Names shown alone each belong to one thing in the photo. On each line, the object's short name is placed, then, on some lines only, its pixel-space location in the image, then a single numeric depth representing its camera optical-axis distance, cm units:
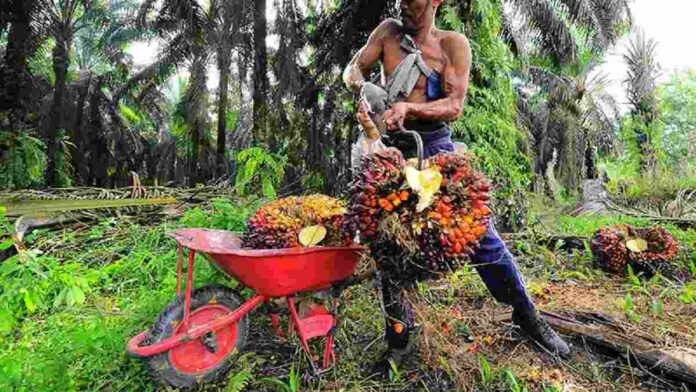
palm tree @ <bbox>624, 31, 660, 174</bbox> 1274
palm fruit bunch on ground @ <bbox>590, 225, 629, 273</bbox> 414
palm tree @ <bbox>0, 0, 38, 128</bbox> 866
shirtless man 228
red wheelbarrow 193
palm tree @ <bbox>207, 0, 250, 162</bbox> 995
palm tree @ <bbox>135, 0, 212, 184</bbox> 1038
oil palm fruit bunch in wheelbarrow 221
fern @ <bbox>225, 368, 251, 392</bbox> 199
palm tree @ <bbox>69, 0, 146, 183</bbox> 1603
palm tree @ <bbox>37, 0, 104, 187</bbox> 1255
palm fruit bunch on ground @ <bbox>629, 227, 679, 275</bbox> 402
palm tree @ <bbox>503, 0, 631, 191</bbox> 945
